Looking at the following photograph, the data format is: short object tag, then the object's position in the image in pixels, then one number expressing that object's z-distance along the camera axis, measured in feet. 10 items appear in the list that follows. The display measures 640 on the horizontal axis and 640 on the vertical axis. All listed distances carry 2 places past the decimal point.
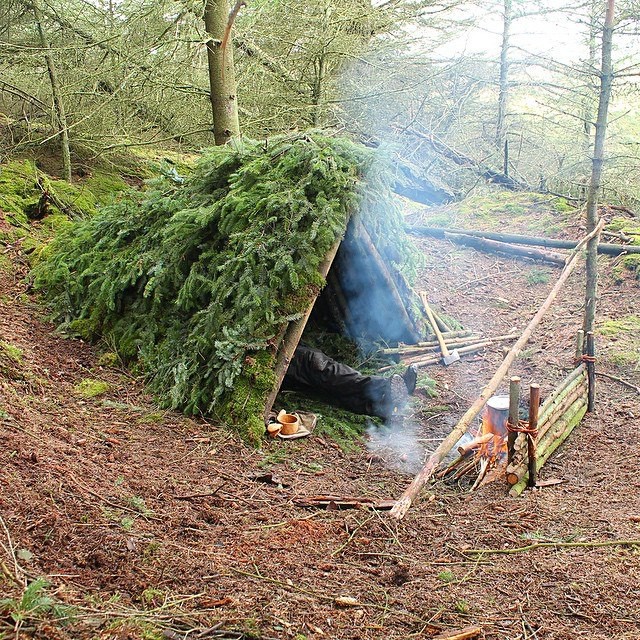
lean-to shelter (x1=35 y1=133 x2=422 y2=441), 17.22
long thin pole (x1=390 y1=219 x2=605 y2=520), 13.14
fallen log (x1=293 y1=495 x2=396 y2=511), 13.12
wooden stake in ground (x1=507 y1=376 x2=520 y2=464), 15.28
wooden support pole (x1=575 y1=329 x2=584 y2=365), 21.70
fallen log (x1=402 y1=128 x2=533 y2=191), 50.69
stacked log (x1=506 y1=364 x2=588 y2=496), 15.71
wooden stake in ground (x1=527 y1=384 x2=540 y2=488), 15.23
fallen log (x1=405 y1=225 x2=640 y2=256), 34.96
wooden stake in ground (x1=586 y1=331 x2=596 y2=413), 21.52
